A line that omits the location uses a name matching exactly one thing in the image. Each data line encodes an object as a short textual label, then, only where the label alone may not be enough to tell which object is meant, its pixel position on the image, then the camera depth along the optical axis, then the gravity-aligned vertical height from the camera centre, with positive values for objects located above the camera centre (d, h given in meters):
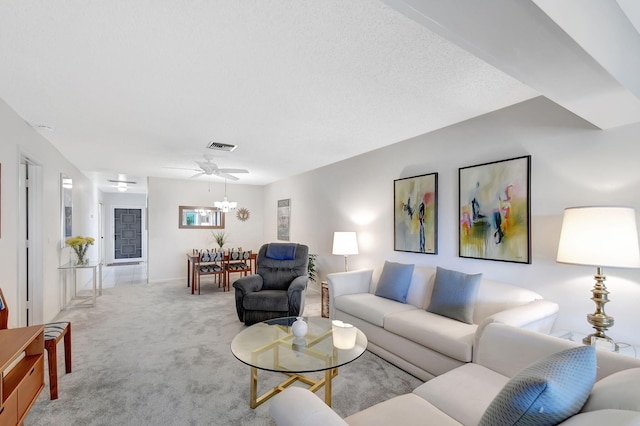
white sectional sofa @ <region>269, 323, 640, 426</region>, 0.91 -0.76
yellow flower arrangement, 4.62 -0.46
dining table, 5.60 -0.92
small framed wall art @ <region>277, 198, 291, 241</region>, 6.65 -0.12
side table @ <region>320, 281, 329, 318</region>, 4.07 -1.20
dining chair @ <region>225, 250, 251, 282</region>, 5.92 -0.98
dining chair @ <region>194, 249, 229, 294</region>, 5.68 -1.02
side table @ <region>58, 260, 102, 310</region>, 4.49 -1.26
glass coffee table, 1.94 -1.00
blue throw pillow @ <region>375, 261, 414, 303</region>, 3.17 -0.77
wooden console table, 1.53 -0.95
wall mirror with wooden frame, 6.93 -0.09
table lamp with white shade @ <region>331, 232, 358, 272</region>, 4.12 -0.43
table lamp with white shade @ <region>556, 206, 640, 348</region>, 1.74 -0.20
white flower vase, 2.30 -0.90
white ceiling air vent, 3.87 +0.92
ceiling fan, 4.44 +0.69
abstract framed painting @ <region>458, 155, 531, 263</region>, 2.56 +0.01
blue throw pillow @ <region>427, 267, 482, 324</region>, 2.53 -0.74
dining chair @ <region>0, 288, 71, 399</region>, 2.14 -0.96
